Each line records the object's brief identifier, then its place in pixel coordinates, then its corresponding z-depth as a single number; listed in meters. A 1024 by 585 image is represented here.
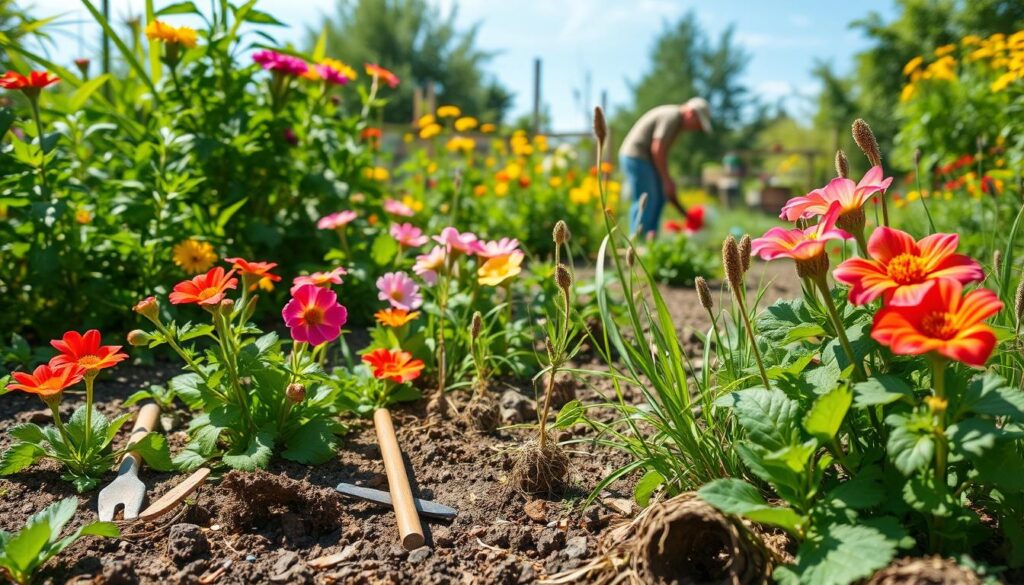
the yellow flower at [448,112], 4.84
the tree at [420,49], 31.59
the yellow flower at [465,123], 4.85
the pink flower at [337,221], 2.56
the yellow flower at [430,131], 4.64
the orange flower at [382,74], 3.44
